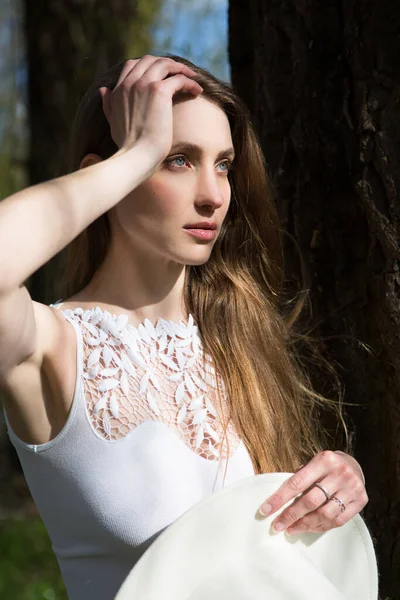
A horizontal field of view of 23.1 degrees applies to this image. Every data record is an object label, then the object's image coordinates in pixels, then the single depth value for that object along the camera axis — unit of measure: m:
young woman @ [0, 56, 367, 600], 1.90
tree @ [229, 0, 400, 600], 2.52
